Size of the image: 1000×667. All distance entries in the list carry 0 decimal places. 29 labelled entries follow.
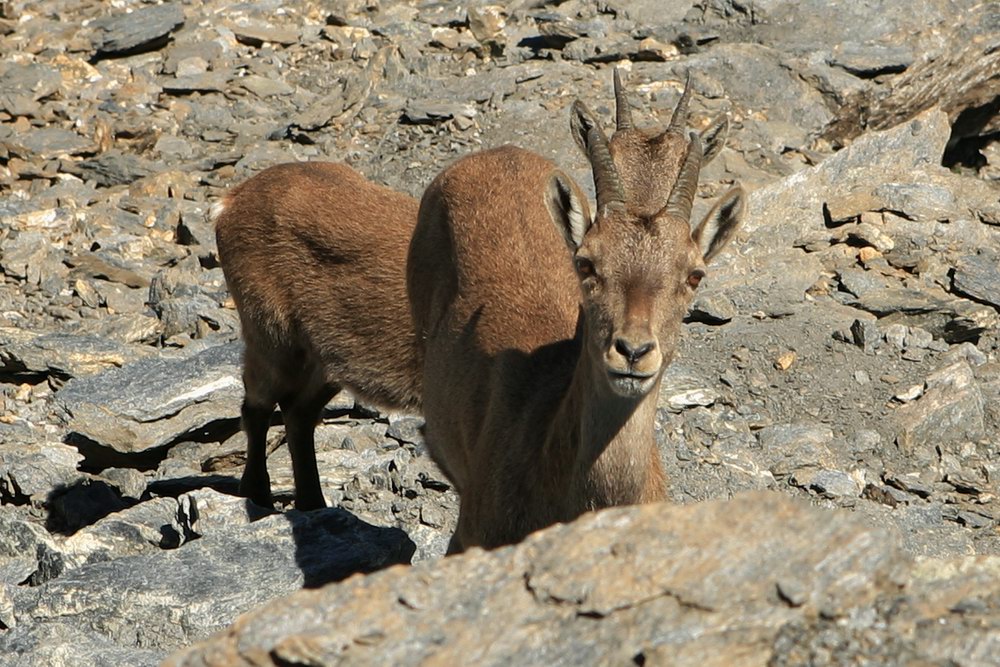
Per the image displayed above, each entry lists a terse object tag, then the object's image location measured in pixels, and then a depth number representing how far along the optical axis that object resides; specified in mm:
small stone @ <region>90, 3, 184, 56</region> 29281
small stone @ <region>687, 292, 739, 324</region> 19016
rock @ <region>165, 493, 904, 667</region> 7473
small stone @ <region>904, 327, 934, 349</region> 18375
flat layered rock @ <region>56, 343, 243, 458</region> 16937
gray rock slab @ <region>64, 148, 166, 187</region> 25562
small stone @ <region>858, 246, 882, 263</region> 20641
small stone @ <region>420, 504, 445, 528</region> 15492
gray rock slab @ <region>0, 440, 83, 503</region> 16078
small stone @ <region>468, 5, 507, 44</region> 29094
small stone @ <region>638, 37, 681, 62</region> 27578
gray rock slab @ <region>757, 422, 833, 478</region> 16172
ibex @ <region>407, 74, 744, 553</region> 10617
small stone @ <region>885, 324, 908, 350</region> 18281
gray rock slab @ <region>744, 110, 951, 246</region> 21547
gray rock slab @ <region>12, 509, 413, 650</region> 12656
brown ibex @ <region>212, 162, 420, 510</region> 16187
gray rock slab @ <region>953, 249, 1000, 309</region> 19575
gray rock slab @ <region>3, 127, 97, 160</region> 26297
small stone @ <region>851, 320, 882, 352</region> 18187
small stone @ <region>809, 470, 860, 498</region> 15625
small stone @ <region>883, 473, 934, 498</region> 15766
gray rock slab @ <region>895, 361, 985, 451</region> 16687
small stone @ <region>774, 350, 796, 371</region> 17969
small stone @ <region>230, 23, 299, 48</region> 29747
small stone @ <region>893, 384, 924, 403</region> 17250
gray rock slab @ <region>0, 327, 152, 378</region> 18750
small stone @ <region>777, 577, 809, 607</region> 7512
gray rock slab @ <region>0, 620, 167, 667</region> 11539
